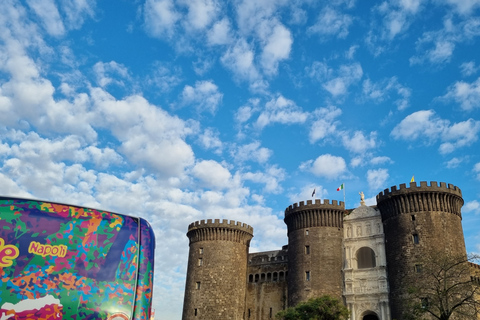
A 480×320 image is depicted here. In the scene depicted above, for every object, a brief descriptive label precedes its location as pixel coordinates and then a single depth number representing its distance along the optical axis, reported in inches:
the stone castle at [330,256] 1706.4
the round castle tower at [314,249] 1840.6
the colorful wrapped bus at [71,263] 267.0
